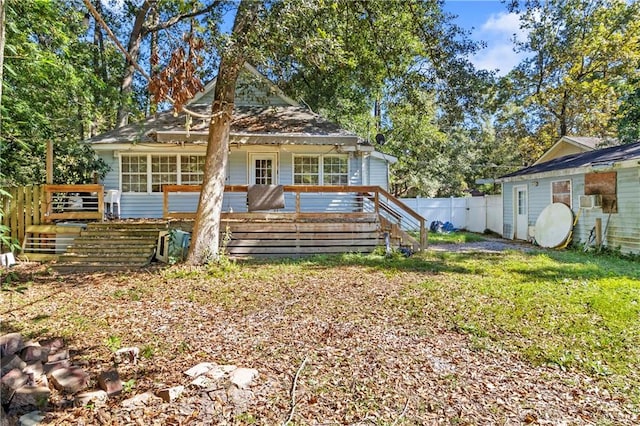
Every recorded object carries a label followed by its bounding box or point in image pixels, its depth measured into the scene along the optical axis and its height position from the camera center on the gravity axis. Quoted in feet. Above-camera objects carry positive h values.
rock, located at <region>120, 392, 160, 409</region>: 9.37 -4.74
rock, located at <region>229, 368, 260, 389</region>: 10.34 -4.68
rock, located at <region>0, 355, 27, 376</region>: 9.90 -4.02
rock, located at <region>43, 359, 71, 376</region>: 10.48 -4.37
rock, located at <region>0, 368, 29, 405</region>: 9.00 -4.16
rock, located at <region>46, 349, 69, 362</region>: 11.29 -4.37
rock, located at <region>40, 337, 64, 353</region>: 12.36 -4.42
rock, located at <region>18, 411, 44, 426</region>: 8.55 -4.70
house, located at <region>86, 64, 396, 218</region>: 38.29 +4.98
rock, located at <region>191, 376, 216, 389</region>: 10.18 -4.65
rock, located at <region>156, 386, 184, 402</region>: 9.59 -4.67
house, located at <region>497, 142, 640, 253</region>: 32.22 +1.12
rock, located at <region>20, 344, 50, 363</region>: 10.96 -4.16
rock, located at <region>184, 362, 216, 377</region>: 10.85 -4.63
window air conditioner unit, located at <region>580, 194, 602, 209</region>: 35.60 +0.28
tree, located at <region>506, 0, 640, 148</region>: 62.28 +24.85
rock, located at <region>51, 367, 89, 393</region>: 9.91 -4.47
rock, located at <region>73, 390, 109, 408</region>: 9.39 -4.67
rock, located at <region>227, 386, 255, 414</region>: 9.39 -4.82
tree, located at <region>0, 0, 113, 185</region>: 22.93 +8.64
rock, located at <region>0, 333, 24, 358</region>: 10.75 -3.85
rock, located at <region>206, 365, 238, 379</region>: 10.69 -4.63
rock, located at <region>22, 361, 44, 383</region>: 9.85 -4.23
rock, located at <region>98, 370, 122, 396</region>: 9.90 -4.52
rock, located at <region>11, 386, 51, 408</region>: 9.01 -4.44
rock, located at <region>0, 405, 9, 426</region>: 8.40 -4.64
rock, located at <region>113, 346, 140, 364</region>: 11.79 -4.54
